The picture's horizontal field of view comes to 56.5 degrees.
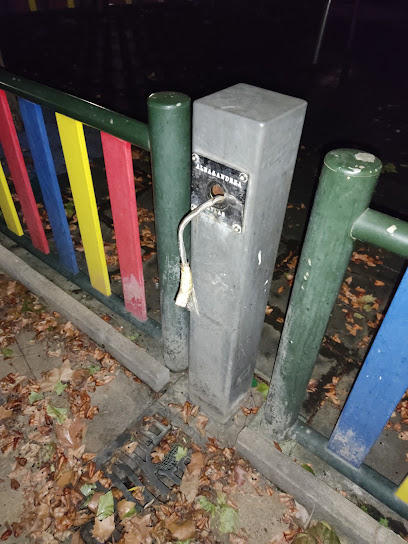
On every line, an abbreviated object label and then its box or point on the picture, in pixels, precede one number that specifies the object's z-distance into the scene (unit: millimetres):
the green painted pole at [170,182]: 1554
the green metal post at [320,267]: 1222
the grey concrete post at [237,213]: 1256
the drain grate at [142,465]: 2109
